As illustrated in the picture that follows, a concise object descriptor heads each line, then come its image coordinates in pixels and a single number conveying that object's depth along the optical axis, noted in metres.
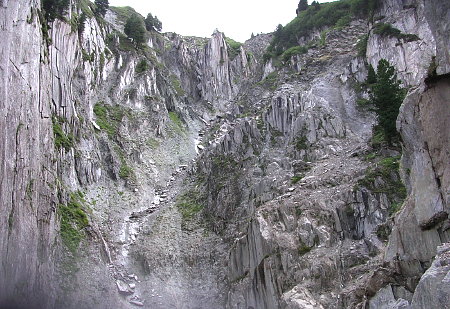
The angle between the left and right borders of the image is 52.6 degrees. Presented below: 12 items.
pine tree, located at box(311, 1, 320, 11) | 84.59
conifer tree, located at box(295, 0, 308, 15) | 97.19
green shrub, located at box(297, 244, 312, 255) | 31.63
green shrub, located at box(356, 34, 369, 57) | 55.48
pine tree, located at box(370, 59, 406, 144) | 36.25
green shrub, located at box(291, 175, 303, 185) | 40.24
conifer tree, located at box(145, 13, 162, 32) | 107.88
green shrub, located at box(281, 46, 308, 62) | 70.56
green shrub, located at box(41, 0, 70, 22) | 57.44
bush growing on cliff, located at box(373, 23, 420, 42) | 50.88
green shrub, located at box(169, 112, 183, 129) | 79.81
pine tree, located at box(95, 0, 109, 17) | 93.88
